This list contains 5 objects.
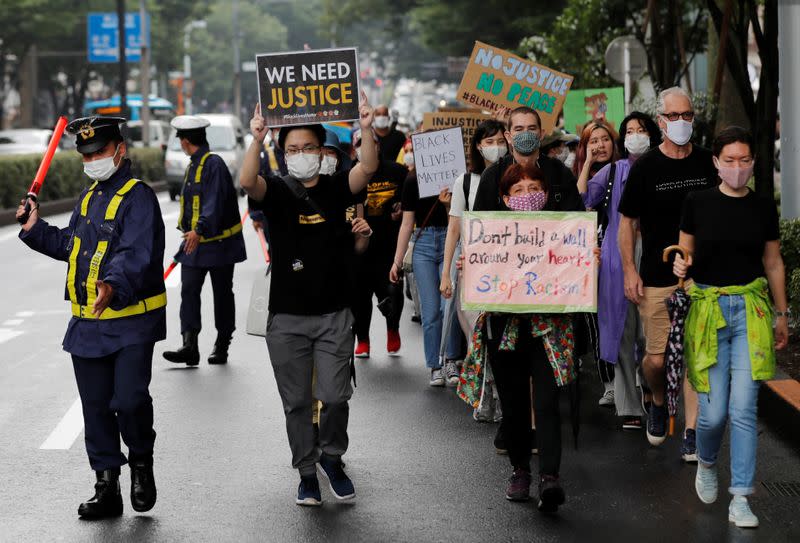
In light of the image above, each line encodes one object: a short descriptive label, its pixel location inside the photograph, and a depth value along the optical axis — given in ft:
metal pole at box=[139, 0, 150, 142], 144.17
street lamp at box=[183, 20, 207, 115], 253.85
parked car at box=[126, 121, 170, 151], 157.28
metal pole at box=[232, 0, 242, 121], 239.91
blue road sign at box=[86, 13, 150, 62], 168.35
